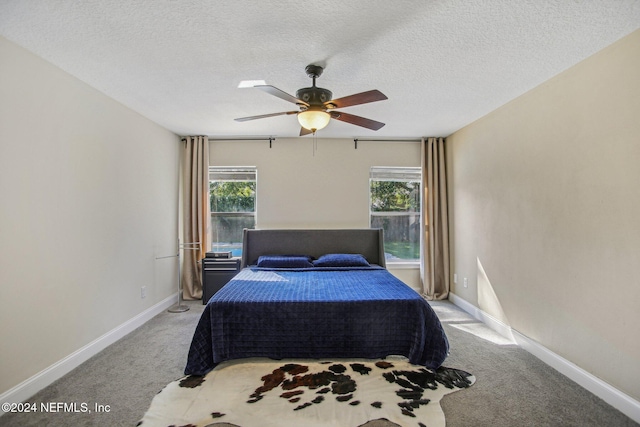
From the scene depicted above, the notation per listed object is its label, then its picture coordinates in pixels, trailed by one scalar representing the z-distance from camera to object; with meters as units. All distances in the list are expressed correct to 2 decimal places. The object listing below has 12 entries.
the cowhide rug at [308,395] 1.88
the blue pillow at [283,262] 3.94
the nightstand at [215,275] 4.19
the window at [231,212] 4.77
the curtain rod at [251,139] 4.62
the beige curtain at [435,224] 4.50
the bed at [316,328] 2.49
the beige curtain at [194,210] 4.45
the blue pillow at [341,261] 3.93
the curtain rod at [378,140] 4.68
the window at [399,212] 4.82
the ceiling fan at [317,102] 2.17
